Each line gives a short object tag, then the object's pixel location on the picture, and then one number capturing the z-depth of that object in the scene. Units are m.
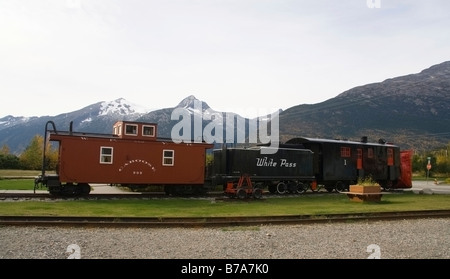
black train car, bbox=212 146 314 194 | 22.00
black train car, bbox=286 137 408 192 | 26.19
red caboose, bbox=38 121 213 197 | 19.59
